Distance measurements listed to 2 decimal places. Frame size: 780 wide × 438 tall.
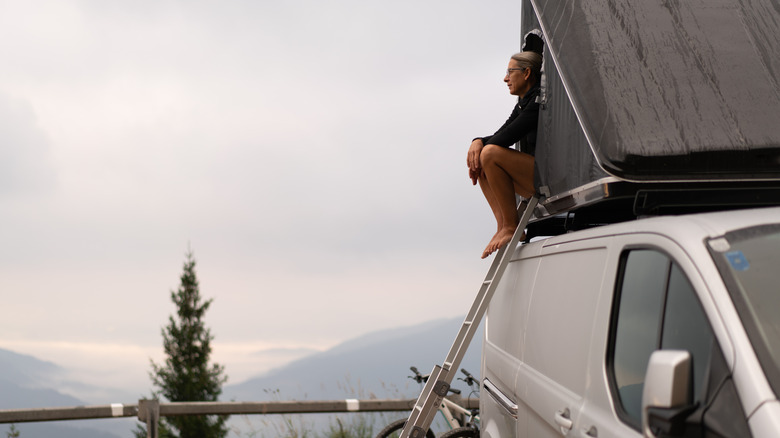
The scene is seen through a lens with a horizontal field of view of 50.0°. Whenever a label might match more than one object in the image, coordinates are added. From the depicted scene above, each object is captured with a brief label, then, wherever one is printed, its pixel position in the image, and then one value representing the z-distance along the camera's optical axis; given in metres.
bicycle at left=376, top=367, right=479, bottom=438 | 6.94
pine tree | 22.47
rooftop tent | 3.92
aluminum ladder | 5.74
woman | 5.67
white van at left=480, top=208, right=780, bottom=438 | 2.32
